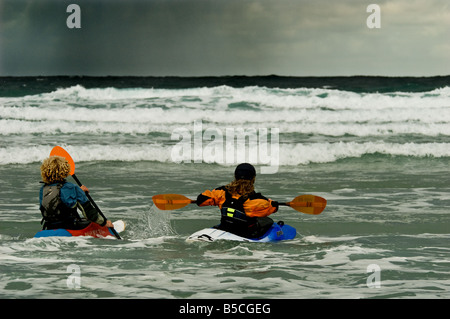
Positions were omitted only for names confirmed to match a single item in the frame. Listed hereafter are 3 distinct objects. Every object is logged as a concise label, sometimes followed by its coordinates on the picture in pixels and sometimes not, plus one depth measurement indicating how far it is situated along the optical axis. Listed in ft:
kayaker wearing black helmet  44.06
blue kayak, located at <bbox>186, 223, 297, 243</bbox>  45.34
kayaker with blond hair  42.88
